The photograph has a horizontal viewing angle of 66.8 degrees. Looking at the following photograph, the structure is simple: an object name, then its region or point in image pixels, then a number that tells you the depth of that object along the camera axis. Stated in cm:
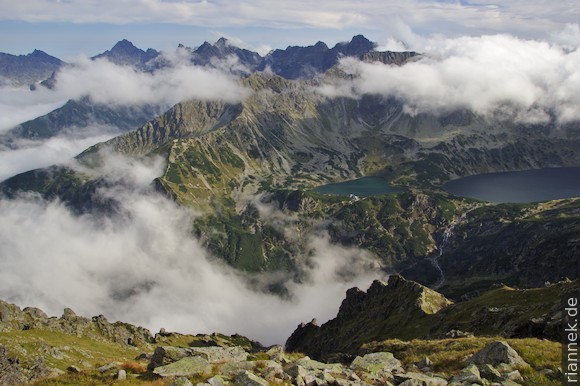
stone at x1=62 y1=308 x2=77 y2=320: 14162
